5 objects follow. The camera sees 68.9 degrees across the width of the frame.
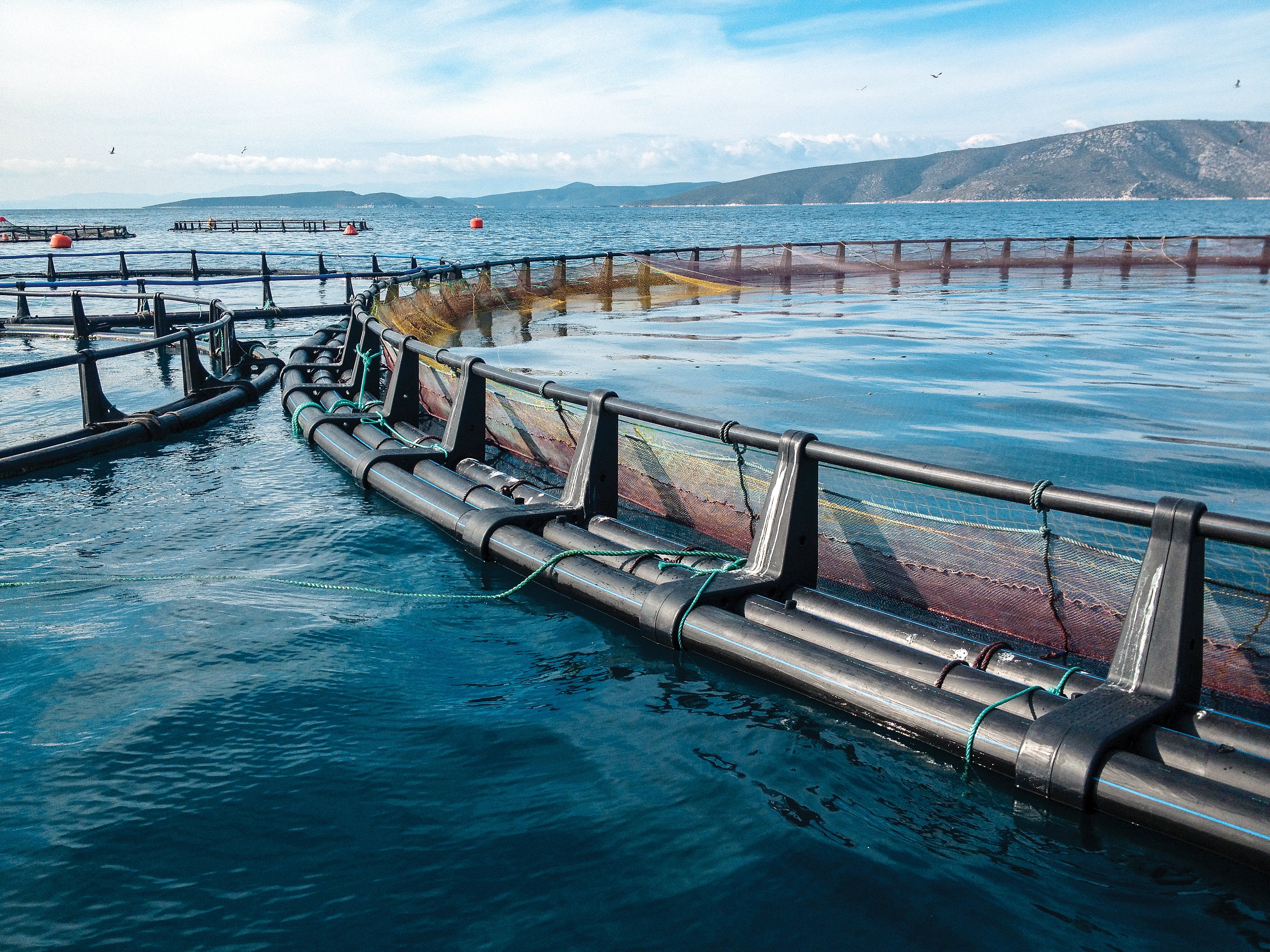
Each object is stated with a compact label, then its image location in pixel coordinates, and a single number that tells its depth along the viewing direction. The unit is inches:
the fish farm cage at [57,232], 3474.4
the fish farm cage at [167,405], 383.2
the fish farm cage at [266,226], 4539.9
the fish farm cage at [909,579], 156.5
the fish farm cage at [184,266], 1172.5
